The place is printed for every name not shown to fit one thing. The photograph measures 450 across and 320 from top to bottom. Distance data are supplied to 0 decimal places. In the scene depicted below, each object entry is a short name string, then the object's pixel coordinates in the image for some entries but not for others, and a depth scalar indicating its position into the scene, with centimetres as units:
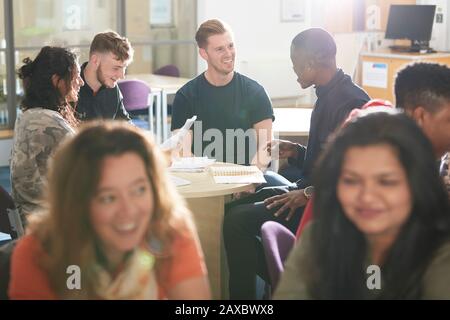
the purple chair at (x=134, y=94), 648
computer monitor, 870
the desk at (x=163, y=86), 695
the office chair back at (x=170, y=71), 787
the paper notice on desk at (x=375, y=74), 855
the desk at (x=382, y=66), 840
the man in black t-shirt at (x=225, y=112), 413
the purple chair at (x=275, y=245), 222
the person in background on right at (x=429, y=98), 251
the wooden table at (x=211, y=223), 338
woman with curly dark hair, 319
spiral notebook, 338
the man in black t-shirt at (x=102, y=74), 416
